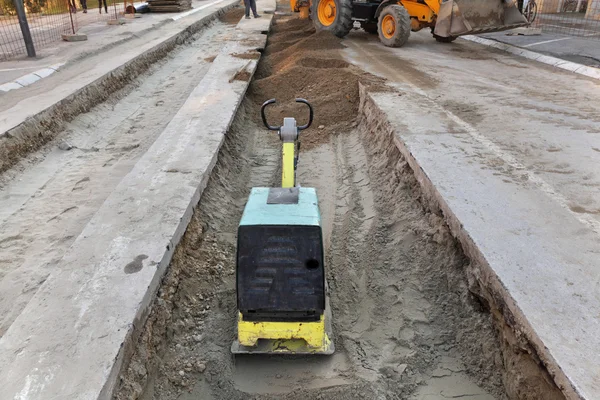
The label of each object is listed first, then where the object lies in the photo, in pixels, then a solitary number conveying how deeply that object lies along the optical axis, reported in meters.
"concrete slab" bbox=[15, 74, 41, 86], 8.30
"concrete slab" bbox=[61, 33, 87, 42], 12.48
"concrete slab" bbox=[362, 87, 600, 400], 2.39
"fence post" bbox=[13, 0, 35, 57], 9.96
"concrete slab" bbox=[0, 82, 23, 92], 7.83
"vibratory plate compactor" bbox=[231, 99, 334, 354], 2.70
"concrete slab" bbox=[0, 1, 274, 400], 2.36
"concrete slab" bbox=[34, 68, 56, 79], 8.87
